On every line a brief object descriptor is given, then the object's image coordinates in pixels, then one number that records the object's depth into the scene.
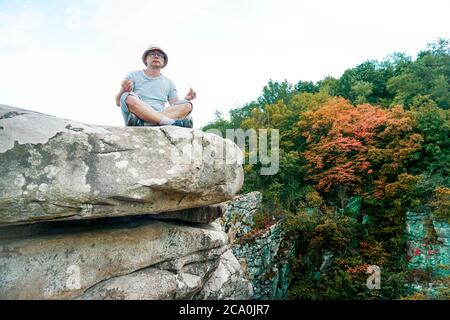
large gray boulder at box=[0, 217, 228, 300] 3.22
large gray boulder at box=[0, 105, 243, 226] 2.87
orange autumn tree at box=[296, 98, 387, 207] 14.33
